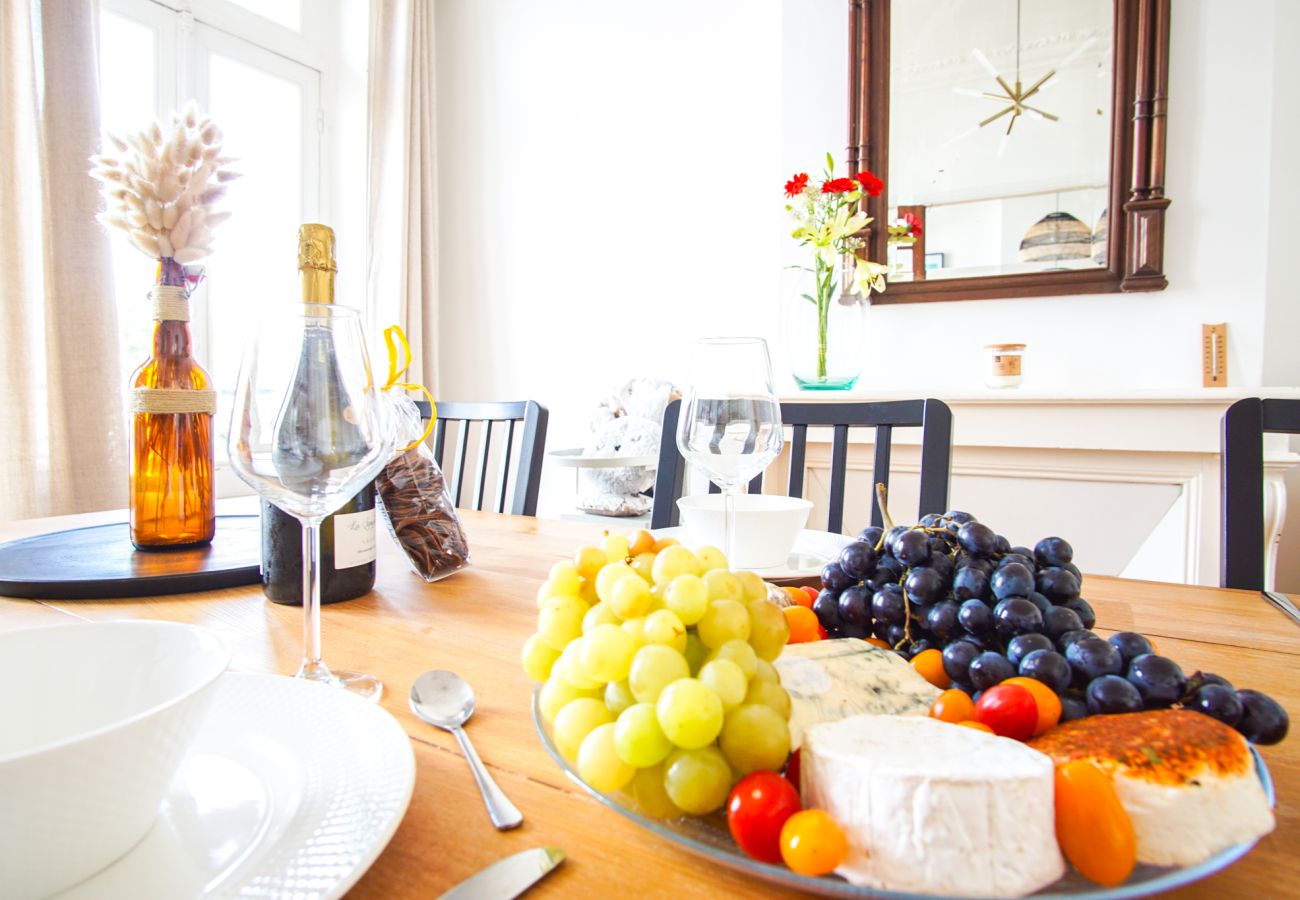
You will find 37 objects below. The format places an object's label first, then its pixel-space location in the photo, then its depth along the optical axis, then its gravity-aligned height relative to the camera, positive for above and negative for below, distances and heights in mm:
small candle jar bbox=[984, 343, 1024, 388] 2176 +176
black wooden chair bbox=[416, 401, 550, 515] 1440 -55
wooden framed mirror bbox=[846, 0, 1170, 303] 2104 +894
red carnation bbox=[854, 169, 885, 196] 2184 +731
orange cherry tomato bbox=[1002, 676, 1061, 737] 354 -141
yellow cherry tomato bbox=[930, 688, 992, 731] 342 -139
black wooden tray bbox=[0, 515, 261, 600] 737 -171
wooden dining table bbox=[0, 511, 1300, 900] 303 -193
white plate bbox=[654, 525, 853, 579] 744 -157
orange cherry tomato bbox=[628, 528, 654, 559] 421 -74
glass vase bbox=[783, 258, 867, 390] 2324 +308
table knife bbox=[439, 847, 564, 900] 284 -188
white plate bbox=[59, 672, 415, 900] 266 -169
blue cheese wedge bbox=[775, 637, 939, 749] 337 -132
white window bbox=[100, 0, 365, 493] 2605 +1251
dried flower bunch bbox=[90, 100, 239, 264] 830 +271
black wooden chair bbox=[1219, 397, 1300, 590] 901 -94
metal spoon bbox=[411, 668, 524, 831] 368 -188
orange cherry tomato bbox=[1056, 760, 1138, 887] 245 -142
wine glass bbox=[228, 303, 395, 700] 494 -5
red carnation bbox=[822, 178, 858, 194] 2166 +712
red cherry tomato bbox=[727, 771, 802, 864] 267 -149
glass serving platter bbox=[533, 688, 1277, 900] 236 -156
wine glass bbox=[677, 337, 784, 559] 686 +6
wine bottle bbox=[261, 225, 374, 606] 637 -130
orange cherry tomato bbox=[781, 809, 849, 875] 247 -148
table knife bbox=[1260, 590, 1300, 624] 722 -191
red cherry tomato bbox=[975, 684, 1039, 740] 332 -136
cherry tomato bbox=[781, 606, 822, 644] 465 -135
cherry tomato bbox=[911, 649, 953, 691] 445 -155
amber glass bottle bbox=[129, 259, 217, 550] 879 -20
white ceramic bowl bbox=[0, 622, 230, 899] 239 -130
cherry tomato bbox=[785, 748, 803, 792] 310 -152
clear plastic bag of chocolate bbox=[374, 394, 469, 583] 826 -108
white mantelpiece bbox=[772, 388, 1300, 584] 1857 -137
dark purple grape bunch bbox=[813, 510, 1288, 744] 359 -126
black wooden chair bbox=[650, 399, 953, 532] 1054 -38
